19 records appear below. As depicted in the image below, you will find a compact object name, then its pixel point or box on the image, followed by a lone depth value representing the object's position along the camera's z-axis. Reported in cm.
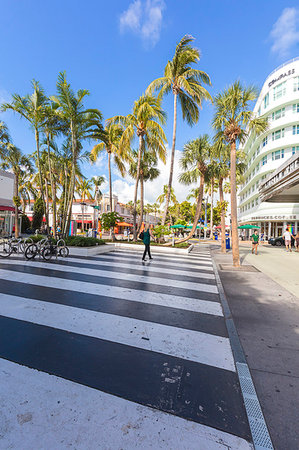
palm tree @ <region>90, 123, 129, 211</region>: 1938
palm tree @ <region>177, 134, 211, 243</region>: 1717
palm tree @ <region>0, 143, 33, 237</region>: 2582
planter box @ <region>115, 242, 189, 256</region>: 1492
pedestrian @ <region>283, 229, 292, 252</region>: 1874
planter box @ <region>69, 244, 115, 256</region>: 1133
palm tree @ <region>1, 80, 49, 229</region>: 1208
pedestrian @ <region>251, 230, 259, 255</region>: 1620
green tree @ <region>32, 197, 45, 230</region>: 3127
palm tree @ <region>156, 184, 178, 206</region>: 5841
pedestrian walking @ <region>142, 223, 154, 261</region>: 1011
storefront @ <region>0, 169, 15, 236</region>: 2335
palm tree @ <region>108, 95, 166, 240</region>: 1694
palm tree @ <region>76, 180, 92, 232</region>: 4749
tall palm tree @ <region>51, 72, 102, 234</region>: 1195
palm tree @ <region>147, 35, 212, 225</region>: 1642
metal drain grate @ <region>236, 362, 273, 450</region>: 171
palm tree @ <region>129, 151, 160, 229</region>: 2179
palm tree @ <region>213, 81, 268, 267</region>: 988
